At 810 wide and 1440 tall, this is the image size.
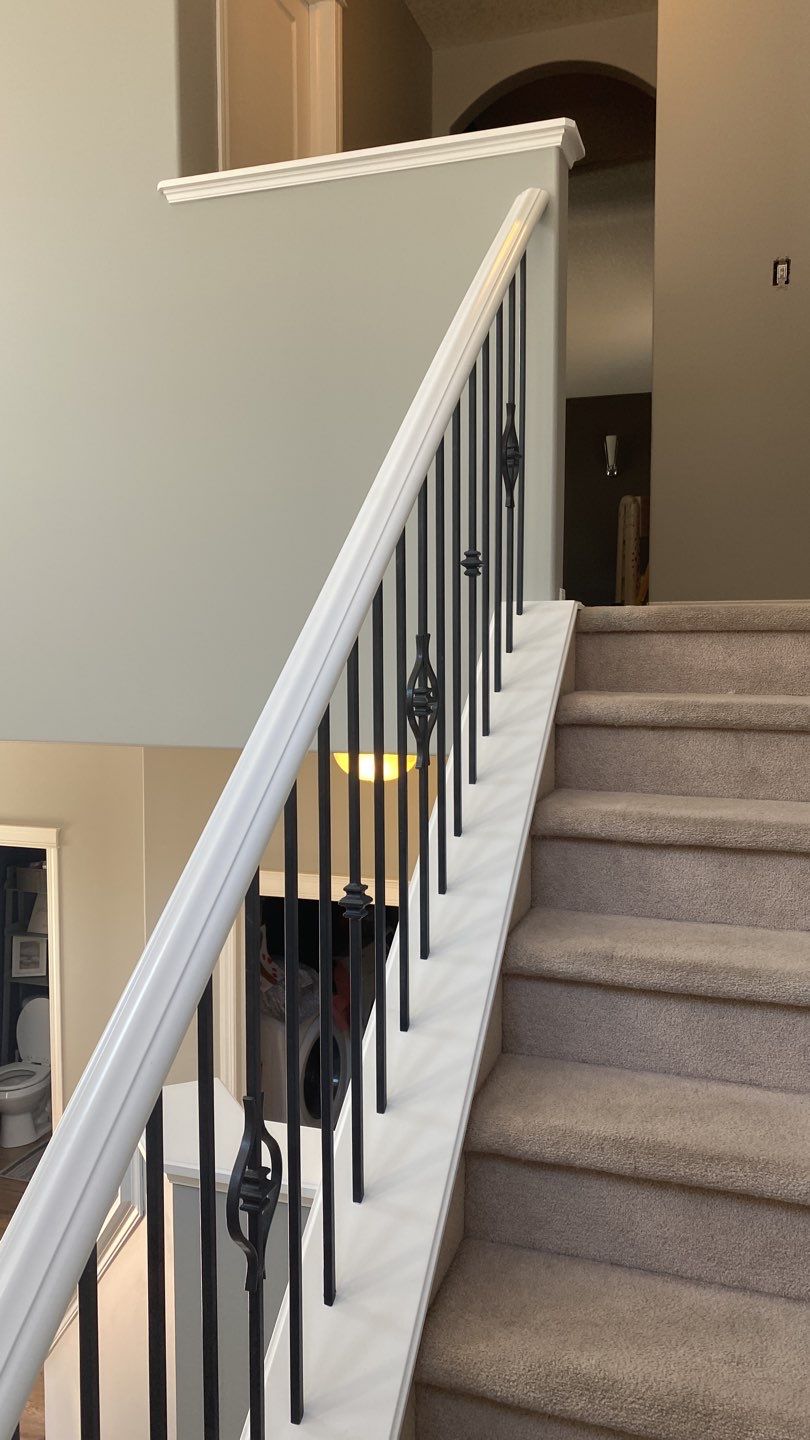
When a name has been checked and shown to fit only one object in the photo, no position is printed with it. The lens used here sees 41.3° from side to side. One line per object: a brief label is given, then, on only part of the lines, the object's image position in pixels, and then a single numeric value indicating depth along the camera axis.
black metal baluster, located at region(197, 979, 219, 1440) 1.02
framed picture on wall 6.85
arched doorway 7.19
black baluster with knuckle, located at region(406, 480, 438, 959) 1.68
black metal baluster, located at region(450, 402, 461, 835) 1.84
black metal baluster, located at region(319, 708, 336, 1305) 1.24
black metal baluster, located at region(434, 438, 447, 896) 1.81
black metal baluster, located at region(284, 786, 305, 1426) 1.19
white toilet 6.61
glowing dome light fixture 3.86
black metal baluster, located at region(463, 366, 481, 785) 2.02
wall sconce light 7.36
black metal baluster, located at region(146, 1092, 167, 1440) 0.94
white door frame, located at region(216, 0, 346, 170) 4.17
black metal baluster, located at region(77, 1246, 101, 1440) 0.84
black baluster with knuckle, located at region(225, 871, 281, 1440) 1.05
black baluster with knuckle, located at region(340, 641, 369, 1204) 1.40
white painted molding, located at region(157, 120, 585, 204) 2.66
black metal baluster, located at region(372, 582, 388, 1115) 1.46
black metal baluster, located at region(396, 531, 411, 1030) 1.60
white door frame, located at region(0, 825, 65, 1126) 5.61
